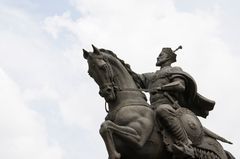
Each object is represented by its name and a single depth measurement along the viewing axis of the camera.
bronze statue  13.83
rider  14.27
